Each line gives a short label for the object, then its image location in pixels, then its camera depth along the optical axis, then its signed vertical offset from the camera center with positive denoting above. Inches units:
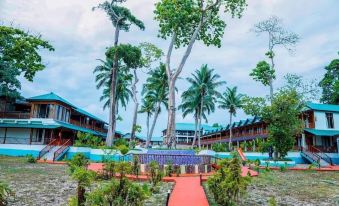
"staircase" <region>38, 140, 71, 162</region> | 989.1 -29.0
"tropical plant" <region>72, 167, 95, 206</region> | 239.1 -31.2
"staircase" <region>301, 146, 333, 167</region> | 1077.8 -23.9
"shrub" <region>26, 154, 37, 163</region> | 831.1 -50.7
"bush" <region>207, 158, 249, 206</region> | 305.7 -38.6
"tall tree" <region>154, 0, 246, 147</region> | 940.6 +438.2
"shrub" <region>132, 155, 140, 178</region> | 540.7 -39.6
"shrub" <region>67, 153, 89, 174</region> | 485.6 -28.9
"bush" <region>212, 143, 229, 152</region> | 1368.1 -4.1
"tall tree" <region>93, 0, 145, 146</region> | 1378.2 +617.2
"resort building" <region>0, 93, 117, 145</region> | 1190.3 +95.3
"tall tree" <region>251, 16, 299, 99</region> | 1318.9 +375.5
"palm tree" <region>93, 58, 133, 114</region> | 1611.7 +369.8
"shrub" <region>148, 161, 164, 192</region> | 427.5 -44.4
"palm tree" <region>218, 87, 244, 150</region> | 1879.8 +301.4
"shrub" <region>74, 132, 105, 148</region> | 1122.8 +4.1
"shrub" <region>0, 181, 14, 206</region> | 236.5 -40.4
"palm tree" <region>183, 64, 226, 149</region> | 1752.0 +359.9
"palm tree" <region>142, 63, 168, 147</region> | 1684.3 +343.8
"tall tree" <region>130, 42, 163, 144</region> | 1469.0 +435.5
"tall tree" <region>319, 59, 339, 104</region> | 1772.9 +430.8
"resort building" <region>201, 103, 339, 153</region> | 1254.9 +97.8
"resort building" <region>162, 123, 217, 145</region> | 2930.4 +137.5
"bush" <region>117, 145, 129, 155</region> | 756.5 -12.5
